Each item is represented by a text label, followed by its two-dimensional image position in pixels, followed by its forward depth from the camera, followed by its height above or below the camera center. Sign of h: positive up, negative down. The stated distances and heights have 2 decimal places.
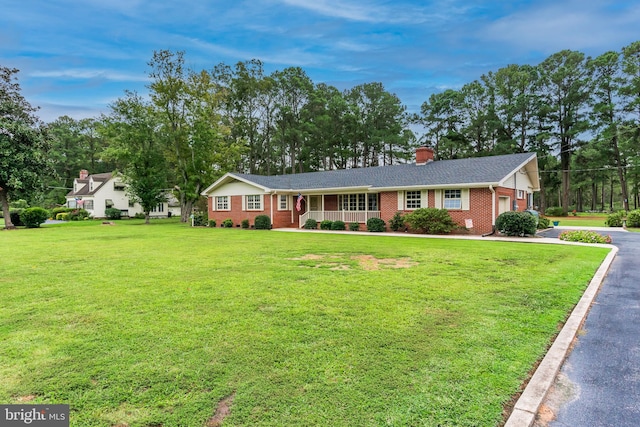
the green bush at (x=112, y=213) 38.41 +0.36
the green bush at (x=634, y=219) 20.20 -0.88
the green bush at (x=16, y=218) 25.98 -0.01
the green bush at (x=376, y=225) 19.20 -0.85
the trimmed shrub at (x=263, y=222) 21.98 -0.61
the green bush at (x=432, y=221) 16.94 -0.62
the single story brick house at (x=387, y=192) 16.89 +1.13
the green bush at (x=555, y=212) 34.75 -0.60
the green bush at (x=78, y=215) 36.41 +0.21
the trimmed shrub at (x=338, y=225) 20.95 -0.88
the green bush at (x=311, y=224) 22.06 -0.82
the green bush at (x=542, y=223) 19.86 -1.01
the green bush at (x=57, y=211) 39.82 +0.78
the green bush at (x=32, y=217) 24.12 +0.08
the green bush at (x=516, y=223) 15.33 -0.74
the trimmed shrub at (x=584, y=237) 13.27 -1.29
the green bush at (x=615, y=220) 21.71 -0.99
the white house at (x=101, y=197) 39.75 +2.40
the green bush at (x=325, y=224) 21.36 -0.81
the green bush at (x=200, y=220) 27.16 -0.48
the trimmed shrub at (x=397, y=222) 18.68 -0.69
